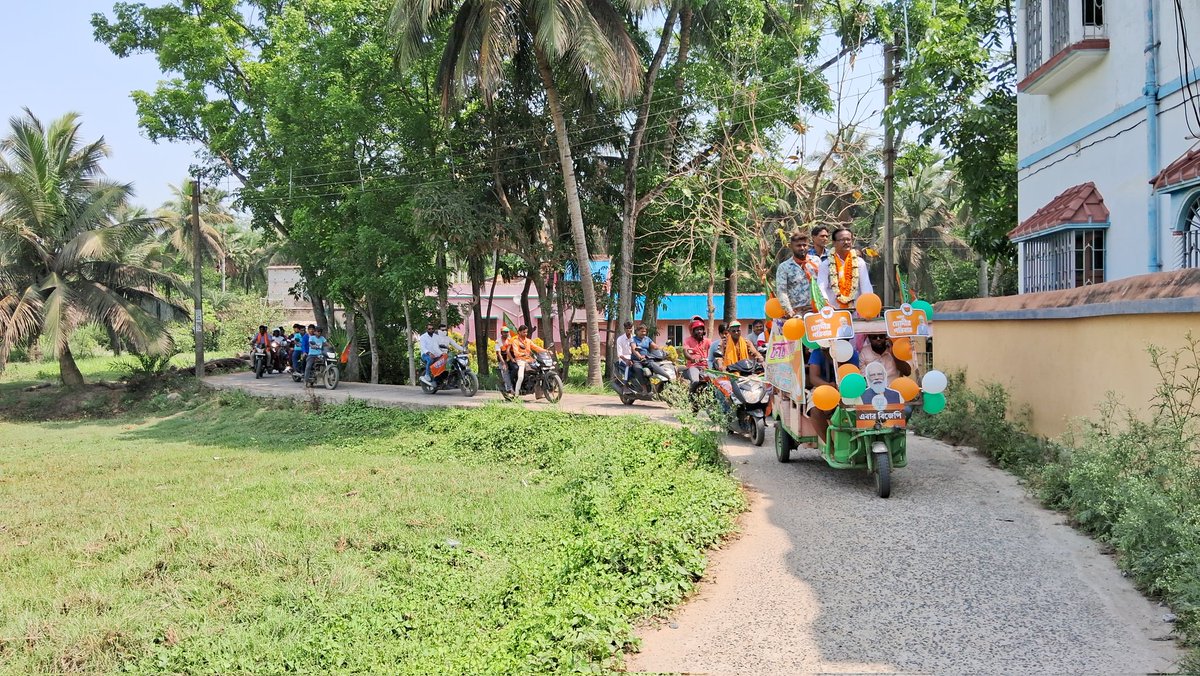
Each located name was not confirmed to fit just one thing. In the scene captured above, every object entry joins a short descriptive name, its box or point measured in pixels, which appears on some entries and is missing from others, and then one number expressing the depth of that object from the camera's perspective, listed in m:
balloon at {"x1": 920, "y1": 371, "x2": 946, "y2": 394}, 7.93
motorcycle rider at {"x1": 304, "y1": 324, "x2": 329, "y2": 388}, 21.69
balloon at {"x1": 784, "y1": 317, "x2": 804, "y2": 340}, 8.17
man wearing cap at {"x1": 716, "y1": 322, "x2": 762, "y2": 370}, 12.18
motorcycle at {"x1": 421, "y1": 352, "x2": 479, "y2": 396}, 18.44
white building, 9.26
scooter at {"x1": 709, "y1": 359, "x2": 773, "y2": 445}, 11.27
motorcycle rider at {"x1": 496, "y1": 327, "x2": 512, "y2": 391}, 16.61
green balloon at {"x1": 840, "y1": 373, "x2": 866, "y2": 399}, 7.58
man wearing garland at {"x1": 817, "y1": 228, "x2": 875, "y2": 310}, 8.41
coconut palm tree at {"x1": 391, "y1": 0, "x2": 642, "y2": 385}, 16.30
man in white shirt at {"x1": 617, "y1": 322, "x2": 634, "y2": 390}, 15.59
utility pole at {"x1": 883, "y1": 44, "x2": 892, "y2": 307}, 15.88
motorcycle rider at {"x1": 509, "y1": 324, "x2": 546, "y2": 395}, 16.48
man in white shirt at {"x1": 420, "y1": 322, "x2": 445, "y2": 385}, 18.73
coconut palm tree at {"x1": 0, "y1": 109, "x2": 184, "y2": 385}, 22.64
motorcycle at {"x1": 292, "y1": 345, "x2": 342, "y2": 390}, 21.69
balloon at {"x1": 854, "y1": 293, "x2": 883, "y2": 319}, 7.90
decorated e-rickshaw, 7.69
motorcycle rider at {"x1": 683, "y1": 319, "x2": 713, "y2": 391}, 13.73
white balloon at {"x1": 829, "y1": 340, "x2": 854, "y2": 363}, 7.70
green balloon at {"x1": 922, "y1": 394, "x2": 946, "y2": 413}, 7.97
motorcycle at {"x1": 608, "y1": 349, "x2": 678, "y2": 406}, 15.20
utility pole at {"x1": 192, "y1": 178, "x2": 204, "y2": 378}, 27.02
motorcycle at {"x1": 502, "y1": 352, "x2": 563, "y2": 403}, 16.47
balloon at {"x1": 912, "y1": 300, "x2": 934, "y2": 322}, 7.94
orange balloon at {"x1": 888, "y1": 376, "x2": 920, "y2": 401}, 7.81
